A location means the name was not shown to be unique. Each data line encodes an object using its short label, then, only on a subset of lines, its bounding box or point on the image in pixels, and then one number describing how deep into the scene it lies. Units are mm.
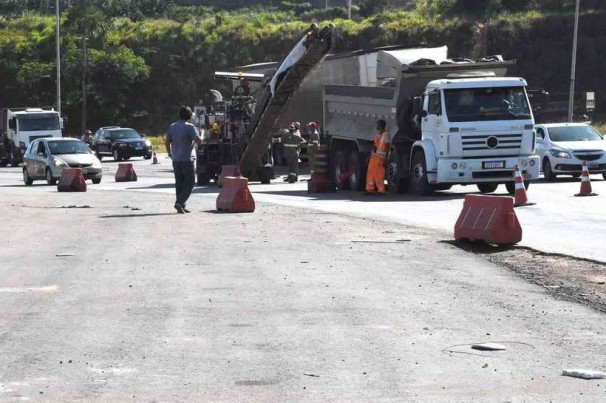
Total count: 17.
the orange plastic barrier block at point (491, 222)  16547
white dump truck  28422
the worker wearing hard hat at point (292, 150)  38406
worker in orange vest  29953
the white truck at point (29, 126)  57312
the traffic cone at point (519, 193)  24750
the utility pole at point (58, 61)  67788
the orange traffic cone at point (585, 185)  28109
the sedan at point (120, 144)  61375
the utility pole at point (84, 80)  79250
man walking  23531
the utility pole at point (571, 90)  54312
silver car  40094
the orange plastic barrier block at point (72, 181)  35156
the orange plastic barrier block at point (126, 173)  41812
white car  34531
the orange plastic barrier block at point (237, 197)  24109
